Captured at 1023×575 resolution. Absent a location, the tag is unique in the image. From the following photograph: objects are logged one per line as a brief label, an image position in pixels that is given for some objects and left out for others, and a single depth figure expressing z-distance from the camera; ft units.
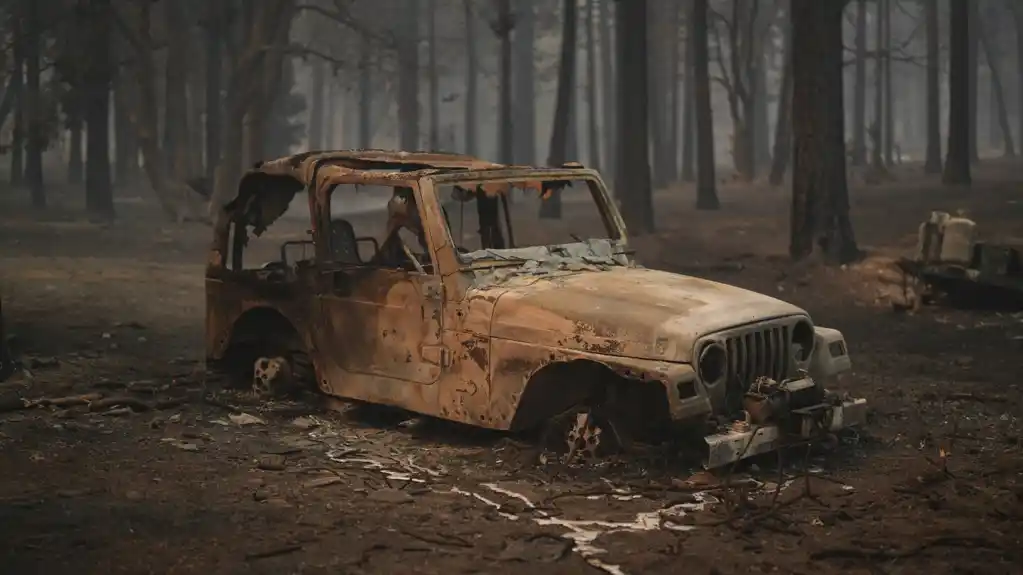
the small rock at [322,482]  23.06
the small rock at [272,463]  24.25
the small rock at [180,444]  26.03
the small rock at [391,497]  22.00
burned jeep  22.66
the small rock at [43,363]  34.65
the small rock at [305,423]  28.04
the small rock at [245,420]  28.48
